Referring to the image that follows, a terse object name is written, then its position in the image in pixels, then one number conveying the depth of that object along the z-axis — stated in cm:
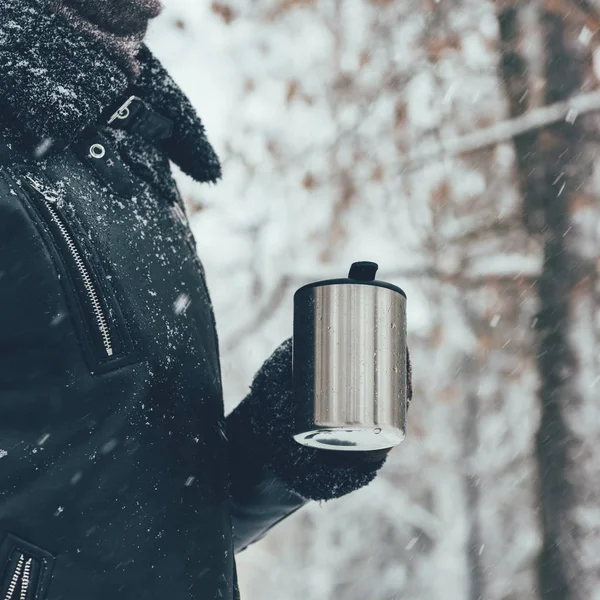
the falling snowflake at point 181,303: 147
